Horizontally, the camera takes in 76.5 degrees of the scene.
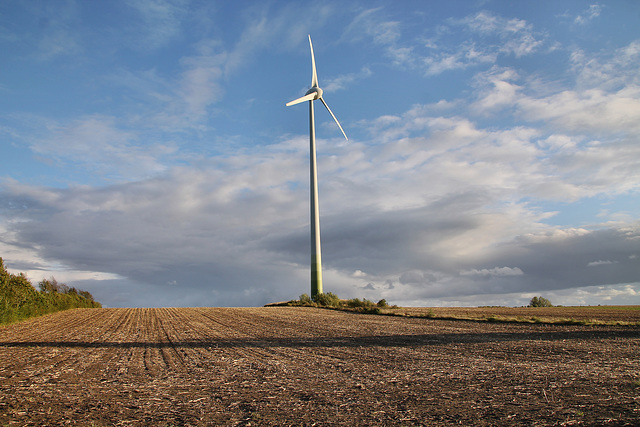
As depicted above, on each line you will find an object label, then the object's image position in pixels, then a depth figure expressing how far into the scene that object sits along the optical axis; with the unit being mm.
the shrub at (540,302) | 68812
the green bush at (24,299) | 31364
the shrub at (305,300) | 59156
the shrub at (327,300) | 55594
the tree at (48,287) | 46909
